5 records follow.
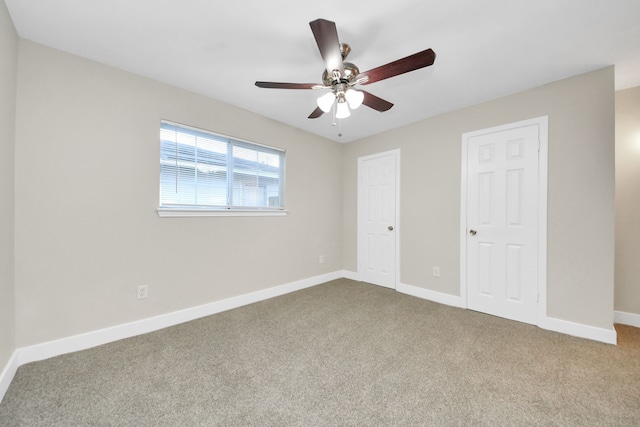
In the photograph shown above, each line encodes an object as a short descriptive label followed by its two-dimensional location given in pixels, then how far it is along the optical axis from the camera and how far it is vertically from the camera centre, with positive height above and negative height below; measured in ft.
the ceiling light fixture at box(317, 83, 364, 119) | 5.65 +2.71
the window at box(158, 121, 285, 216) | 8.11 +1.40
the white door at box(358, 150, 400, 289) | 11.81 -0.29
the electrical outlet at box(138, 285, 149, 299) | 7.40 -2.41
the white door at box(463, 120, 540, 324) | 8.09 -0.34
